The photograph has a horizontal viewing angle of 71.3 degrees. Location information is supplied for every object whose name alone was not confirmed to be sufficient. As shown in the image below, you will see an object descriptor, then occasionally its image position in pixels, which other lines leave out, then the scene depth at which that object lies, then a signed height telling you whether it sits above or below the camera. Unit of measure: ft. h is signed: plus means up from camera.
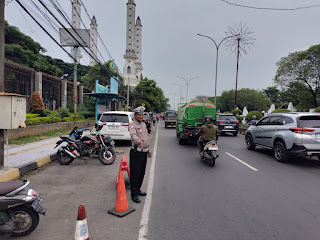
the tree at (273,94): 289.12 +29.83
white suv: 34.01 -2.05
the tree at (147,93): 180.24 +16.47
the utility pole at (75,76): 52.74 +8.55
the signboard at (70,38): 53.26 +17.88
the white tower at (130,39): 296.30 +106.93
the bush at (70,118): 57.00 -2.04
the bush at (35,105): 48.75 +1.17
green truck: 36.86 -0.12
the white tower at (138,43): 372.17 +118.43
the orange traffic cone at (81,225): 8.49 -4.36
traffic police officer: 13.69 -2.53
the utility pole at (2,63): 18.74 +3.99
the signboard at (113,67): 102.26 +21.65
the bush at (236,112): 104.46 +1.79
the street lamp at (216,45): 78.23 +26.09
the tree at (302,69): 106.22 +24.11
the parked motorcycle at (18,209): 9.57 -4.41
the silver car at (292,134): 22.58 -1.89
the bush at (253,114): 79.80 +0.50
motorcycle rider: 23.87 -1.76
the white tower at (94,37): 327.37 +118.29
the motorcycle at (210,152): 22.89 -3.83
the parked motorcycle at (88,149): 22.90 -3.91
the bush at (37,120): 40.32 -1.99
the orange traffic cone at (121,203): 12.08 -4.99
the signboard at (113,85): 85.56 +11.03
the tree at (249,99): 230.29 +17.76
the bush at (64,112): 60.44 -0.28
